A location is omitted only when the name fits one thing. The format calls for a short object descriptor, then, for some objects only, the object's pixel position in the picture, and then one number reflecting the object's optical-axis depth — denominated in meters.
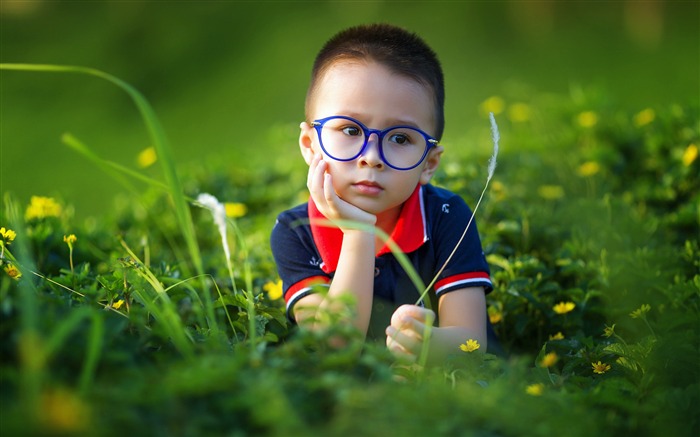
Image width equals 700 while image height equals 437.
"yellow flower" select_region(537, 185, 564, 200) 3.82
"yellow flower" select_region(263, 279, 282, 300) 2.67
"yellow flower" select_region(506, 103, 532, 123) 4.70
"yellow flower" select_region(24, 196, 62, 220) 2.95
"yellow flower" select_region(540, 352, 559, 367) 1.74
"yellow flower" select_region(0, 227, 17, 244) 2.11
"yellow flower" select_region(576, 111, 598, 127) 4.28
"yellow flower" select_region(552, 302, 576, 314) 2.53
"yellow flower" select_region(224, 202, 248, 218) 3.62
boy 2.14
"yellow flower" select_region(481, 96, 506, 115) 4.71
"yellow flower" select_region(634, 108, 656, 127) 4.22
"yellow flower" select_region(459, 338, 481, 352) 2.00
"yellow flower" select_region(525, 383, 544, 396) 1.62
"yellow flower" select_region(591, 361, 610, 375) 2.11
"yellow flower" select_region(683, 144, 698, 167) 3.62
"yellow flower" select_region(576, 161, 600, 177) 3.83
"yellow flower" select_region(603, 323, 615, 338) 2.20
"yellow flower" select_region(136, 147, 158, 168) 3.74
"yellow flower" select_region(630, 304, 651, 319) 2.34
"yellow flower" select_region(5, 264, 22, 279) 2.04
